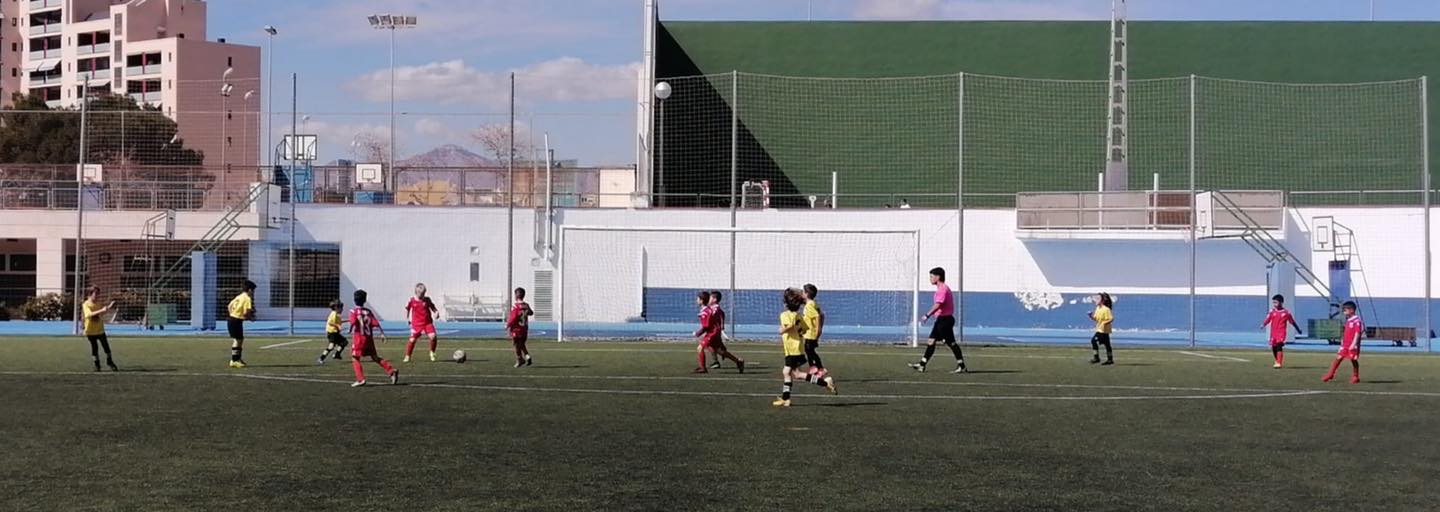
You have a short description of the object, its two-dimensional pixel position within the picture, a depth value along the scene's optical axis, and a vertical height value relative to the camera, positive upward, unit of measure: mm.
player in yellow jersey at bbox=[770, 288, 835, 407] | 16547 -700
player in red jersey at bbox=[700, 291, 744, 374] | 21594 -941
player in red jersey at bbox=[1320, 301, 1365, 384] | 20281 -895
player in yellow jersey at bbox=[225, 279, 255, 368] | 22250 -754
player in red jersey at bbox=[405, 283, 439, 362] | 23562 -699
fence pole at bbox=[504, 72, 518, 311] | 31828 +1004
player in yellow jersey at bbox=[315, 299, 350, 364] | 21219 -810
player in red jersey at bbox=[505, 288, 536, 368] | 22266 -835
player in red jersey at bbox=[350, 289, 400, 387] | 18281 -821
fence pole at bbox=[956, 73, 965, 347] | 29736 +1533
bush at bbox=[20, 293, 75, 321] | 40719 -1093
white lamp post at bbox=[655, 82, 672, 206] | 34625 +4276
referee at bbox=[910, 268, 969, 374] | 21781 -645
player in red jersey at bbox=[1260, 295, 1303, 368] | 23922 -755
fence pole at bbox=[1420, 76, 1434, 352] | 29609 +2833
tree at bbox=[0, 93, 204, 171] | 42031 +3907
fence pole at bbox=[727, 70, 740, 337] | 31125 +3228
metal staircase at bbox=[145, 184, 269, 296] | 38656 +1078
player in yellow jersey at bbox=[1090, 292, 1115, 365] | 24297 -764
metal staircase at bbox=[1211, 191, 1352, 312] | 37438 +903
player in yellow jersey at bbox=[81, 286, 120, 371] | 21062 -784
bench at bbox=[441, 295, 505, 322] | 40062 -1039
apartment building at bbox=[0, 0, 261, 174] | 100438 +15825
